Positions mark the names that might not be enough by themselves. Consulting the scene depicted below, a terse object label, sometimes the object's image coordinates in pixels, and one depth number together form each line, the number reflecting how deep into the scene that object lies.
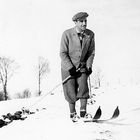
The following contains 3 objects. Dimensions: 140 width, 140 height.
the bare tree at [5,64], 61.70
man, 6.06
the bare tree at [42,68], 60.34
